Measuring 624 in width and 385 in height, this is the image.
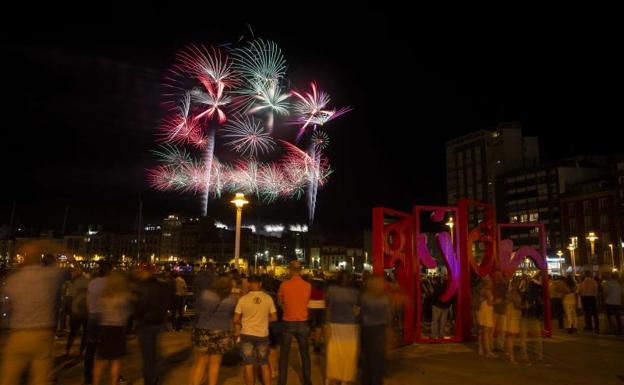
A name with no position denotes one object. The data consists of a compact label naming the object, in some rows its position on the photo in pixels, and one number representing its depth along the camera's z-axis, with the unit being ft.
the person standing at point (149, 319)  24.88
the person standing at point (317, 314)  37.51
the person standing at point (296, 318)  27.02
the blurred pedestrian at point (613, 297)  49.47
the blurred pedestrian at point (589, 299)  52.11
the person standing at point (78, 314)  34.53
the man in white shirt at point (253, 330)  25.03
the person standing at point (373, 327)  26.45
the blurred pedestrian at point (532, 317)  36.82
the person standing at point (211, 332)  24.70
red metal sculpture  43.09
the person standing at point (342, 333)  25.99
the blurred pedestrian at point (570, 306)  51.29
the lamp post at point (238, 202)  55.35
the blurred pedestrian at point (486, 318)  37.52
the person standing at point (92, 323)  26.25
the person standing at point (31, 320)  19.66
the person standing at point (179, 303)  51.62
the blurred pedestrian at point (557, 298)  56.72
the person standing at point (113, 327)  24.29
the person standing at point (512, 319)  35.53
